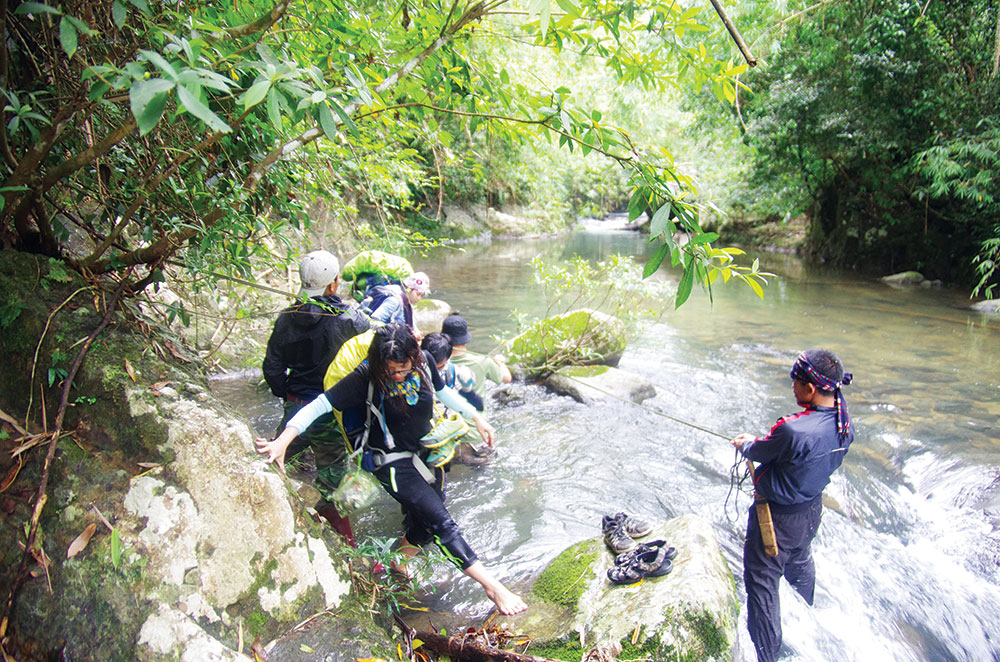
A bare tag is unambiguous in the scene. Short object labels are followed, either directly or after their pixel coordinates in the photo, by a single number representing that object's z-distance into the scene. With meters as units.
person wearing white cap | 3.50
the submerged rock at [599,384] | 7.04
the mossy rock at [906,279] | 15.16
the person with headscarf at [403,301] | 4.35
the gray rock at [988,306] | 11.65
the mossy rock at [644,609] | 2.50
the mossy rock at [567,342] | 7.57
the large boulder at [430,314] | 9.46
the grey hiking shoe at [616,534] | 3.19
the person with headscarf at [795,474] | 2.88
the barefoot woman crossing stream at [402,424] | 2.90
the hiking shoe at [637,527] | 3.37
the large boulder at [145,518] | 2.00
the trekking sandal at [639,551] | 2.99
